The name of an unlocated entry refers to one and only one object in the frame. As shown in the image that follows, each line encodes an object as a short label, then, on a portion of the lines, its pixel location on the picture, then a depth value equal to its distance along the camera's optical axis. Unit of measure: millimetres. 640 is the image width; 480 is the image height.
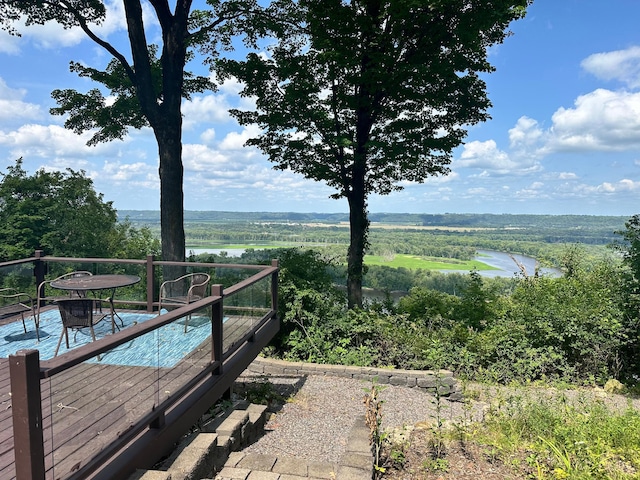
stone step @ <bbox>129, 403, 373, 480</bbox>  2971
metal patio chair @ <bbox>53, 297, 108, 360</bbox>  4594
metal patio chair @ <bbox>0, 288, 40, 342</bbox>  6102
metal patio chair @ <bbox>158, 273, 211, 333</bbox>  6316
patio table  5544
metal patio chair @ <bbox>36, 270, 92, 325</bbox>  6285
